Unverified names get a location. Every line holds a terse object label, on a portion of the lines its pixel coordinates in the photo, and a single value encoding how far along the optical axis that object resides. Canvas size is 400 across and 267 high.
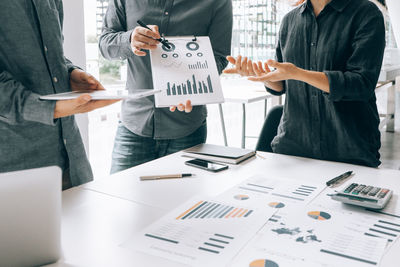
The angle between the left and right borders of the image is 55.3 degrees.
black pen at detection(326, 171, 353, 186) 1.36
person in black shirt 1.58
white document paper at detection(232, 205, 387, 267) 0.85
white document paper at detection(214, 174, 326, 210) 1.19
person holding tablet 1.25
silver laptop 0.73
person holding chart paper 1.94
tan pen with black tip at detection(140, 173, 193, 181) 1.44
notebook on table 1.67
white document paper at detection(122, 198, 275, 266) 0.89
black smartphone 1.55
